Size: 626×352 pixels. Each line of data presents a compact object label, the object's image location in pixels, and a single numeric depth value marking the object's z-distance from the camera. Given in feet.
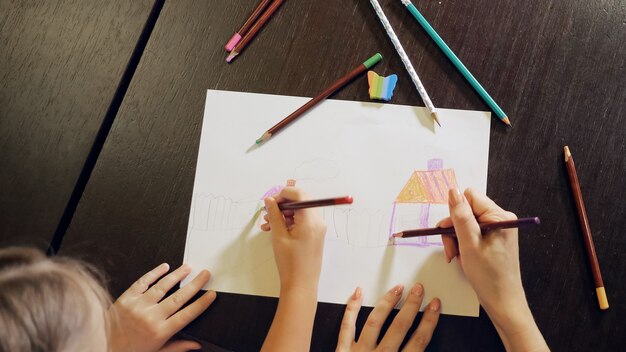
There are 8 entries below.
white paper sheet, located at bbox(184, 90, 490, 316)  2.07
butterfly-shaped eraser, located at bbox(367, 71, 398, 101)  2.15
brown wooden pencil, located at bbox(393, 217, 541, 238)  1.63
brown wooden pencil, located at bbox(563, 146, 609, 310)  1.98
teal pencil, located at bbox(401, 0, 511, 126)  2.11
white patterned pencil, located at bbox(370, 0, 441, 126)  2.14
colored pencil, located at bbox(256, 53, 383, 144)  2.16
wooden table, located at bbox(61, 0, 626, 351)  2.02
